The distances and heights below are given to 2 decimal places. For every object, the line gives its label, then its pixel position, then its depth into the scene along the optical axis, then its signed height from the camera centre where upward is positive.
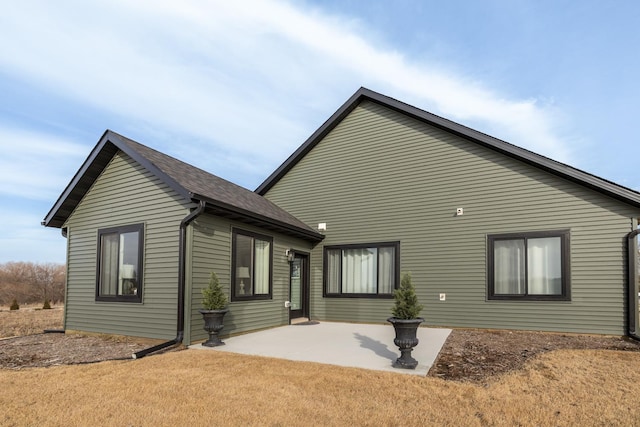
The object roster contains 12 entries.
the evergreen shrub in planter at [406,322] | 5.83 -1.11
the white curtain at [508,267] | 9.43 -0.45
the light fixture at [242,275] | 8.80 -0.66
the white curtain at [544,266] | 9.07 -0.40
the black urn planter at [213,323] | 7.18 -1.44
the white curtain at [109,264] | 8.79 -0.45
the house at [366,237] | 8.12 +0.24
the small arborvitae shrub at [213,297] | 7.20 -0.95
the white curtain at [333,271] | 11.74 -0.73
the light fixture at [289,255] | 10.64 -0.24
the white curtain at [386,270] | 10.95 -0.63
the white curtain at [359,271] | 11.26 -0.69
